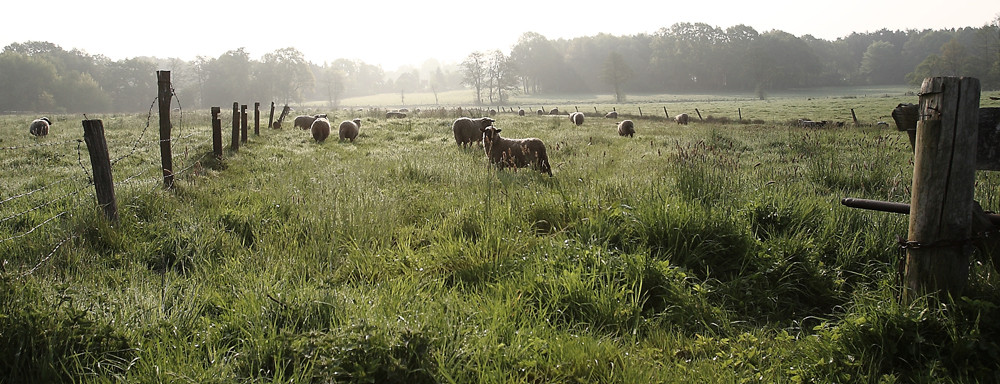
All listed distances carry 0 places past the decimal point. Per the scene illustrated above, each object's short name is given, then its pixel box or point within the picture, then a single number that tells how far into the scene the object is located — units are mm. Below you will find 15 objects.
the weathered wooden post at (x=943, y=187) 2832
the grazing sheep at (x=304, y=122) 25594
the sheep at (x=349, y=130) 19297
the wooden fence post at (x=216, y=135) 11359
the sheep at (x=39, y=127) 19812
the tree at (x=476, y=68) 116250
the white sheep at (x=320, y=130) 18734
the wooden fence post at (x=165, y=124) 7434
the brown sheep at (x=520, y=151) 10391
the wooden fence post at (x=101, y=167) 4914
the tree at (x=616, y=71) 108188
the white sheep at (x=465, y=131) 17516
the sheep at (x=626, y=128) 22734
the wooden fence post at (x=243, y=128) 16489
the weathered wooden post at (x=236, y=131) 13763
